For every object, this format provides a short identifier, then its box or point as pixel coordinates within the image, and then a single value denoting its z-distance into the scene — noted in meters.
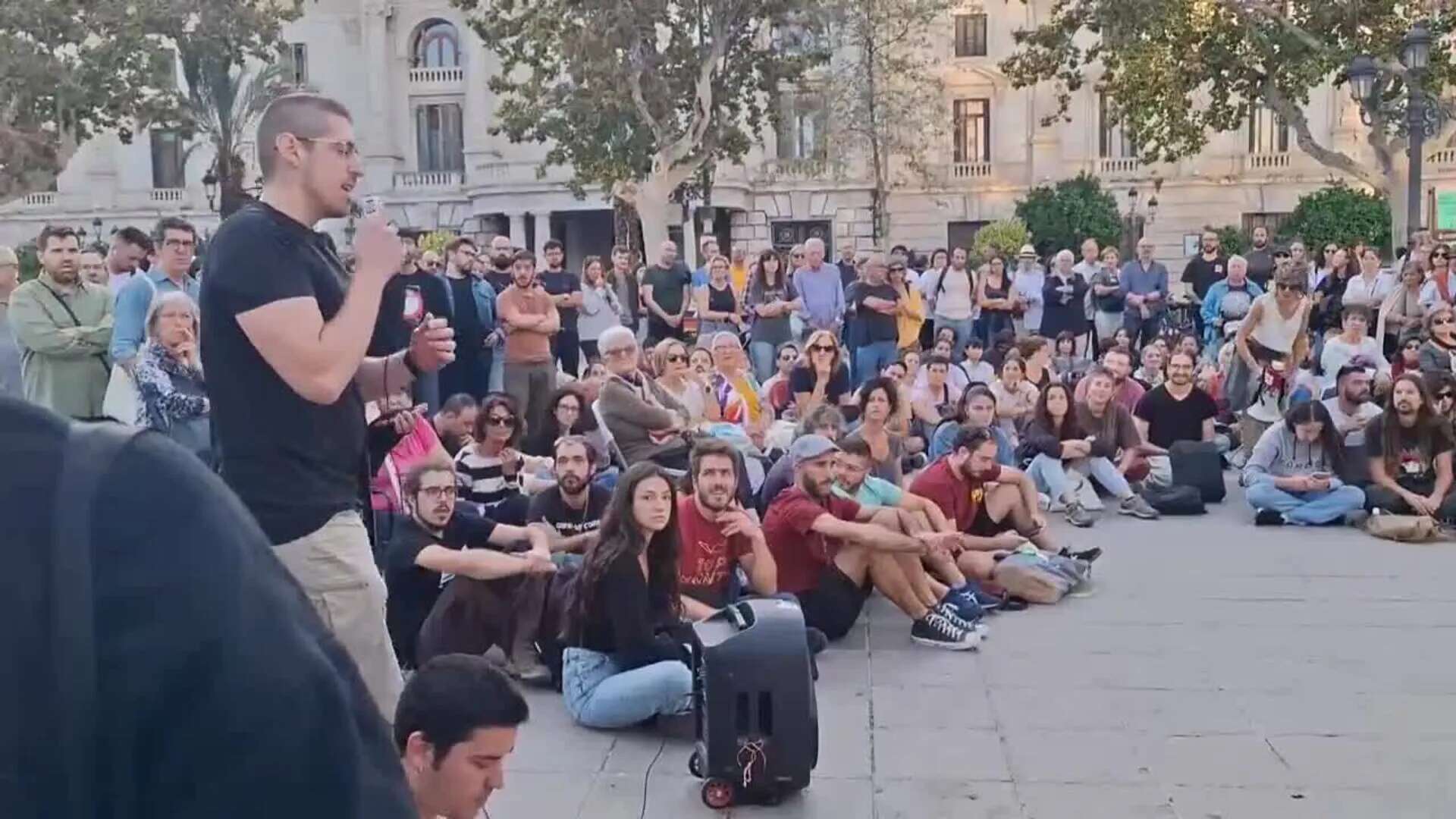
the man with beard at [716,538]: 6.65
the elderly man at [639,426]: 8.43
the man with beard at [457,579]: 6.23
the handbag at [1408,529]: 9.69
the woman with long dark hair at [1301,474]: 10.34
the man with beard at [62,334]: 7.22
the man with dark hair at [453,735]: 3.24
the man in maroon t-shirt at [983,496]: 8.53
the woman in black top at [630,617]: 5.60
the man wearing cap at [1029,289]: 17.33
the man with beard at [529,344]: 10.88
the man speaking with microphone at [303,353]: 2.87
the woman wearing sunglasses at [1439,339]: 12.16
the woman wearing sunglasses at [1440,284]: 13.65
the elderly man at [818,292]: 14.14
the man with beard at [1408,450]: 10.20
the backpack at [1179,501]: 10.99
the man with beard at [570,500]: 7.02
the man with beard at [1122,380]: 12.06
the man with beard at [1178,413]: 12.05
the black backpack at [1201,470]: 11.48
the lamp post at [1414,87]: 18.78
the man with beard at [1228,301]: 15.88
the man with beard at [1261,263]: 19.02
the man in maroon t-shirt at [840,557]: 7.16
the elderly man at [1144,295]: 17.44
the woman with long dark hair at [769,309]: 13.86
